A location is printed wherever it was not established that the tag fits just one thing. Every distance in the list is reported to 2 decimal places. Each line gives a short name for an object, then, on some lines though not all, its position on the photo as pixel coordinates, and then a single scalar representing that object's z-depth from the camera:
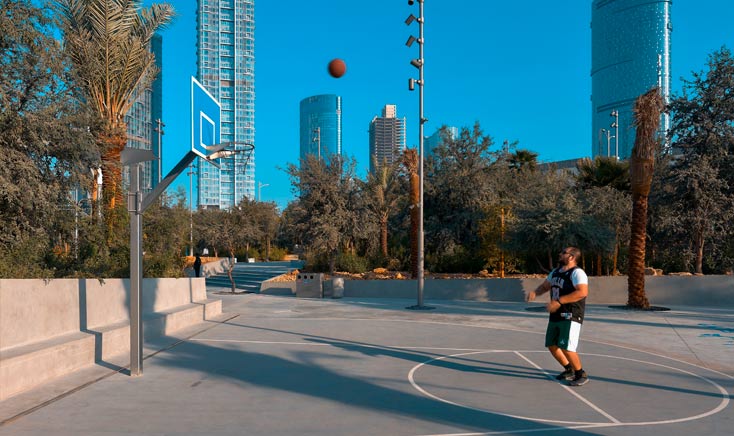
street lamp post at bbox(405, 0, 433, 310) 18.48
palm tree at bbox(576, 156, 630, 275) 25.36
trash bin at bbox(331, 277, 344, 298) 23.09
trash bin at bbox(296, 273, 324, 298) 23.27
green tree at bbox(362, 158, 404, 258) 29.07
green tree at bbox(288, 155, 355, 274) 25.17
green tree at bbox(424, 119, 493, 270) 26.09
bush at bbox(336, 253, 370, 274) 27.33
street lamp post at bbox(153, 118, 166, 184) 35.77
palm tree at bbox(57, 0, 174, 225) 15.15
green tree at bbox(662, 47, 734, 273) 19.95
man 7.78
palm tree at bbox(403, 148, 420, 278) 23.72
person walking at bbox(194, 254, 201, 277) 30.31
